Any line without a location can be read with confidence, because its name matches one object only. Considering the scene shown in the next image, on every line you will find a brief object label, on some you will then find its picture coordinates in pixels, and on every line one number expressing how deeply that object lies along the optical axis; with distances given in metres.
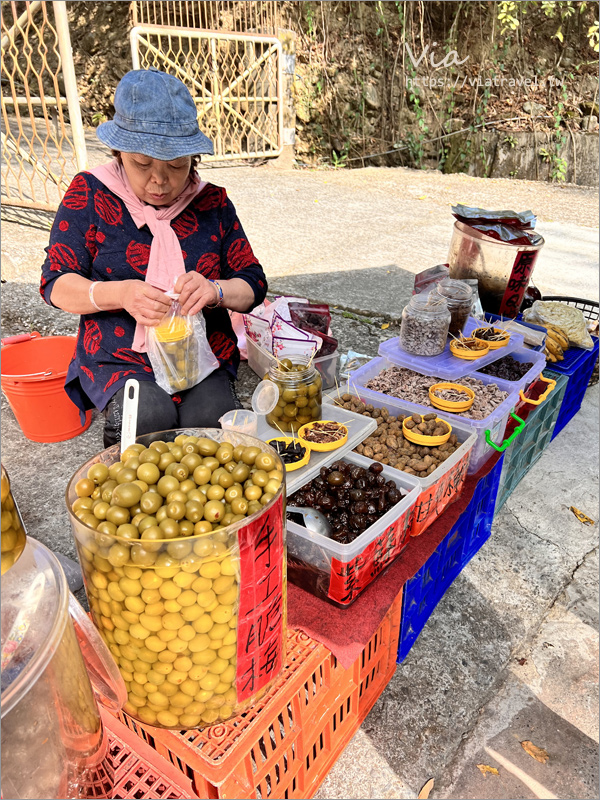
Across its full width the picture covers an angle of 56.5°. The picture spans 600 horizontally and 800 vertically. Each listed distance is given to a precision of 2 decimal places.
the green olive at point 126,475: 1.09
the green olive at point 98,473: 1.15
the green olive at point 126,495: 1.03
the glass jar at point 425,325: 2.57
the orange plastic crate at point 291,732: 1.17
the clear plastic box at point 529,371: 2.46
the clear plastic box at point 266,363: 3.03
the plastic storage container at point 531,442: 2.53
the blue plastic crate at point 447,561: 1.85
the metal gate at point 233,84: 8.84
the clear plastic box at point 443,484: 1.85
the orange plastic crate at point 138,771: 1.22
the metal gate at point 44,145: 5.23
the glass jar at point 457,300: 2.75
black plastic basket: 3.50
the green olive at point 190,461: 1.12
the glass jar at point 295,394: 2.03
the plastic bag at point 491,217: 2.98
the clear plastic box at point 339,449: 1.84
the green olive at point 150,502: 1.03
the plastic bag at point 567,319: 3.09
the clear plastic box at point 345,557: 1.57
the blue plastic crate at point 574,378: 2.94
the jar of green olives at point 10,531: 0.88
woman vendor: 1.95
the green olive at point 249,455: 1.18
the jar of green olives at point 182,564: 0.99
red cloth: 1.50
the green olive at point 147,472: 1.07
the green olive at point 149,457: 1.11
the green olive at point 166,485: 1.06
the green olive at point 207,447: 1.18
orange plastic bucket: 2.74
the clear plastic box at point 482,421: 2.19
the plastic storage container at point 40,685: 0.87
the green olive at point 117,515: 1.02
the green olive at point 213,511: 1.02
